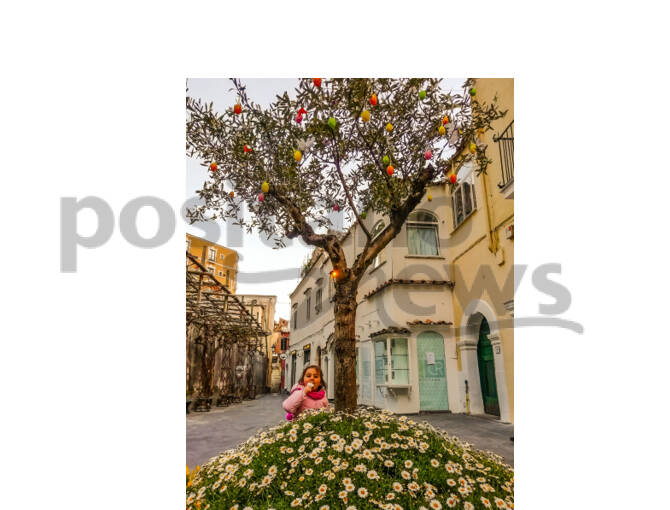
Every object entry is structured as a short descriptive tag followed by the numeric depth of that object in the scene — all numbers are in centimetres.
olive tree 309
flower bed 219
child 305
